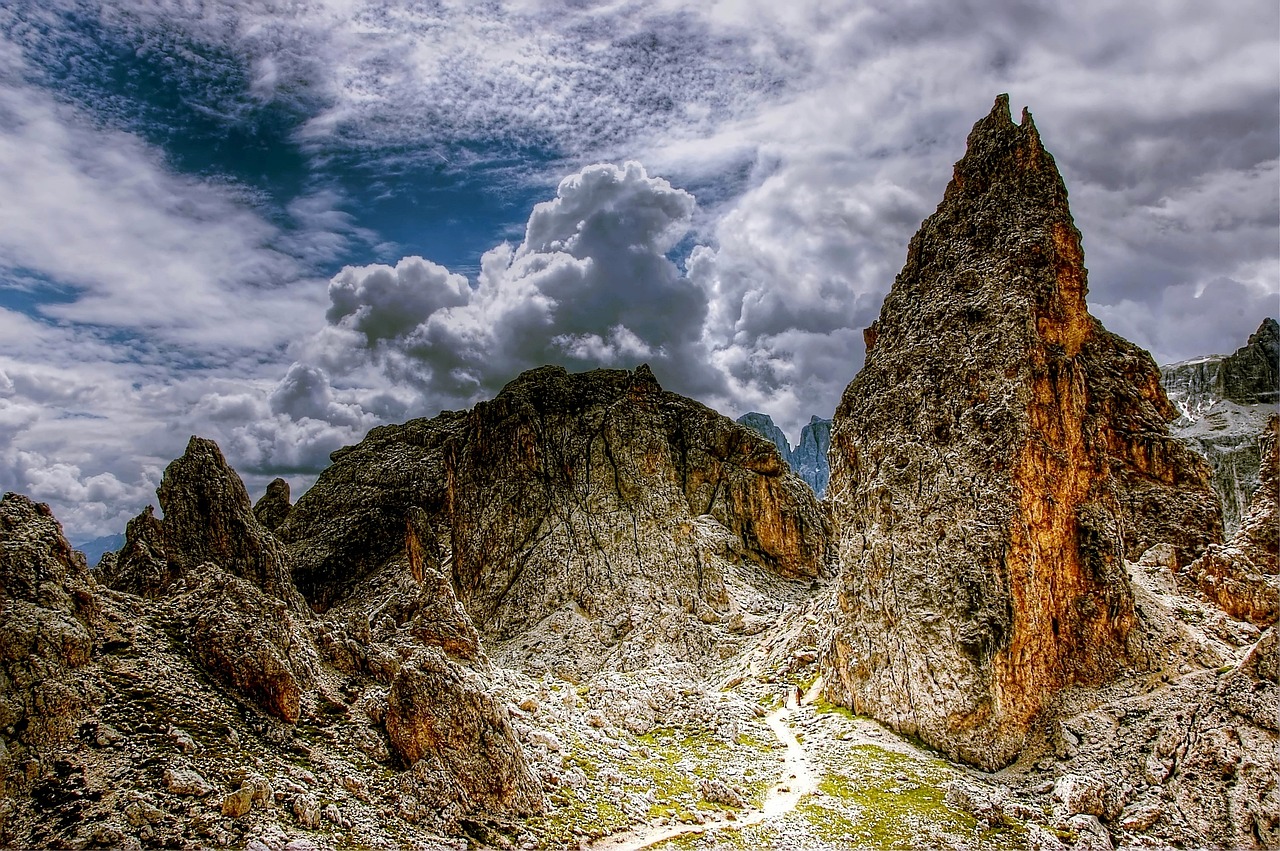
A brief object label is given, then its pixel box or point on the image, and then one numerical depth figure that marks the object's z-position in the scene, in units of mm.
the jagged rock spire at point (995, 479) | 64250
